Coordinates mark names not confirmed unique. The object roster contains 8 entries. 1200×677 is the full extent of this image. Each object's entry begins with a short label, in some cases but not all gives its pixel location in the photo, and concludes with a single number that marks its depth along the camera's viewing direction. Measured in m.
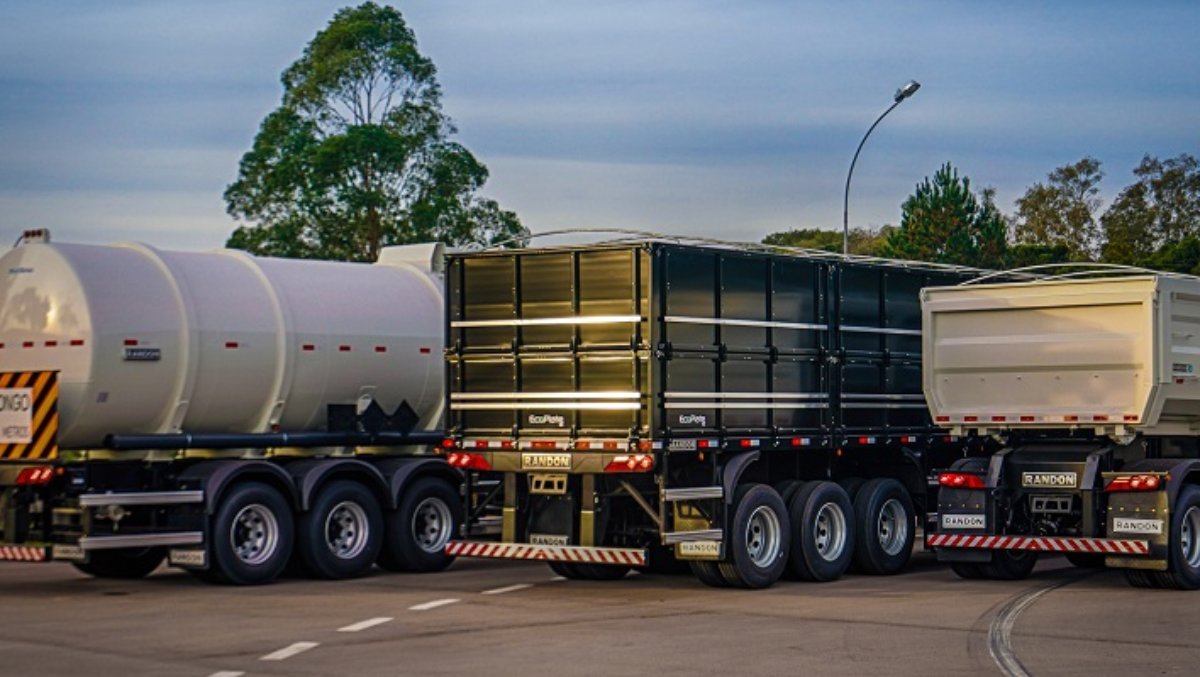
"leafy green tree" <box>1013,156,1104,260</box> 95.12
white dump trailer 18.84
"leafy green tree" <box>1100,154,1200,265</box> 92.12
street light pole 35.50
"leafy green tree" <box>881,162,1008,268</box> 76.81
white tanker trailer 18.69
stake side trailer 17.97
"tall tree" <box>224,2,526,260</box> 52.22
